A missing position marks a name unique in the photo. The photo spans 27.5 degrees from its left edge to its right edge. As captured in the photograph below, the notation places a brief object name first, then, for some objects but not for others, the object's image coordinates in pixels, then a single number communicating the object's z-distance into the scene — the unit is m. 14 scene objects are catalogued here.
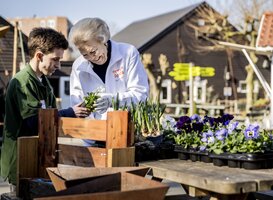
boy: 2.88
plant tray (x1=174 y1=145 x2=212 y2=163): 2.70
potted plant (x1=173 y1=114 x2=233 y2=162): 2.73
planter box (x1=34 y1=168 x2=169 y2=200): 1.94
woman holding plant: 3.18
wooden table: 2.14
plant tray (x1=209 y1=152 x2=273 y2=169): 2.48
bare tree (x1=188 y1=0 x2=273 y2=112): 27.11
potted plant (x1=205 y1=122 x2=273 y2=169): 2.50
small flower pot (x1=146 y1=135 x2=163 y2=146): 2.97
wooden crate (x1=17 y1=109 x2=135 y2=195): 2.64
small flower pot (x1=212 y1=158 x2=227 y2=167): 2.59
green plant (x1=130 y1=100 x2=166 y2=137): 3.15
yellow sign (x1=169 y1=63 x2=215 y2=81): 17.64
